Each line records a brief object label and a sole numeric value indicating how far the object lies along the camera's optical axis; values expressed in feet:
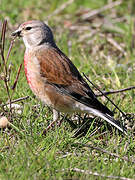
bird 25.99
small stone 25.08
